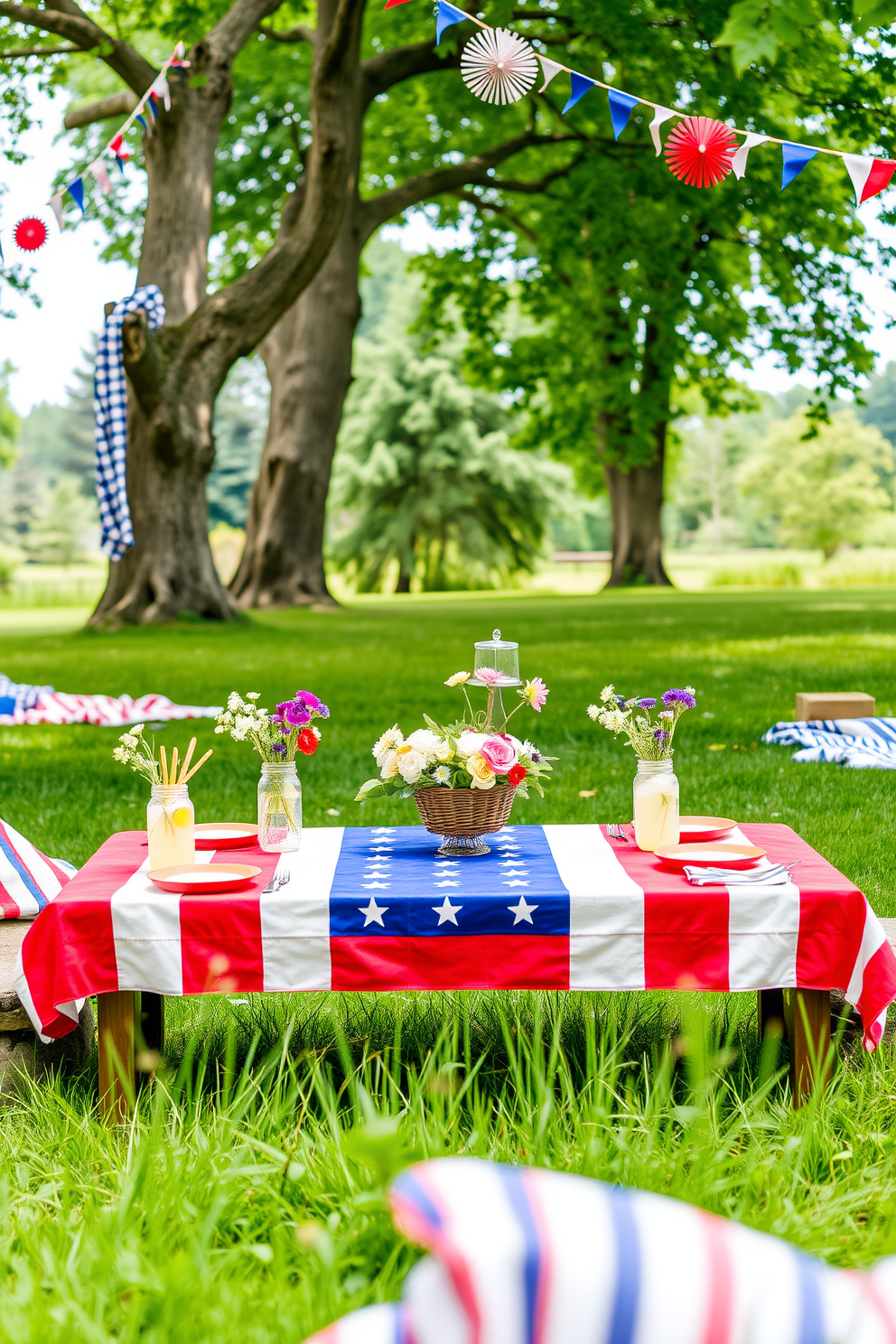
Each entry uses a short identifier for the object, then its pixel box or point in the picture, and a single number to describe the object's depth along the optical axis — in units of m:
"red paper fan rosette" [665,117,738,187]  6.49
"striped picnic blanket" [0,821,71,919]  3.52
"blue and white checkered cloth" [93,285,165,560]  14.16
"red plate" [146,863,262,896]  2.83
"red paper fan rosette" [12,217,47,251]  9.56
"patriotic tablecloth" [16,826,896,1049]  2.74
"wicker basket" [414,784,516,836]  3.04
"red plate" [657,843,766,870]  2.94
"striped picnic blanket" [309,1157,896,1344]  1.33
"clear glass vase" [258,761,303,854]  3.13
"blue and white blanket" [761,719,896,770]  7.19
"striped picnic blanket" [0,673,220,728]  9.15
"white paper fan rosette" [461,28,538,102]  6.20
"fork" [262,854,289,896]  2.83
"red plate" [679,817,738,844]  3.27
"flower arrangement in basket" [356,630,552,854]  2.99
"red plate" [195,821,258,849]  3.30
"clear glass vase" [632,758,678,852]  3.11
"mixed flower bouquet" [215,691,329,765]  3.09
